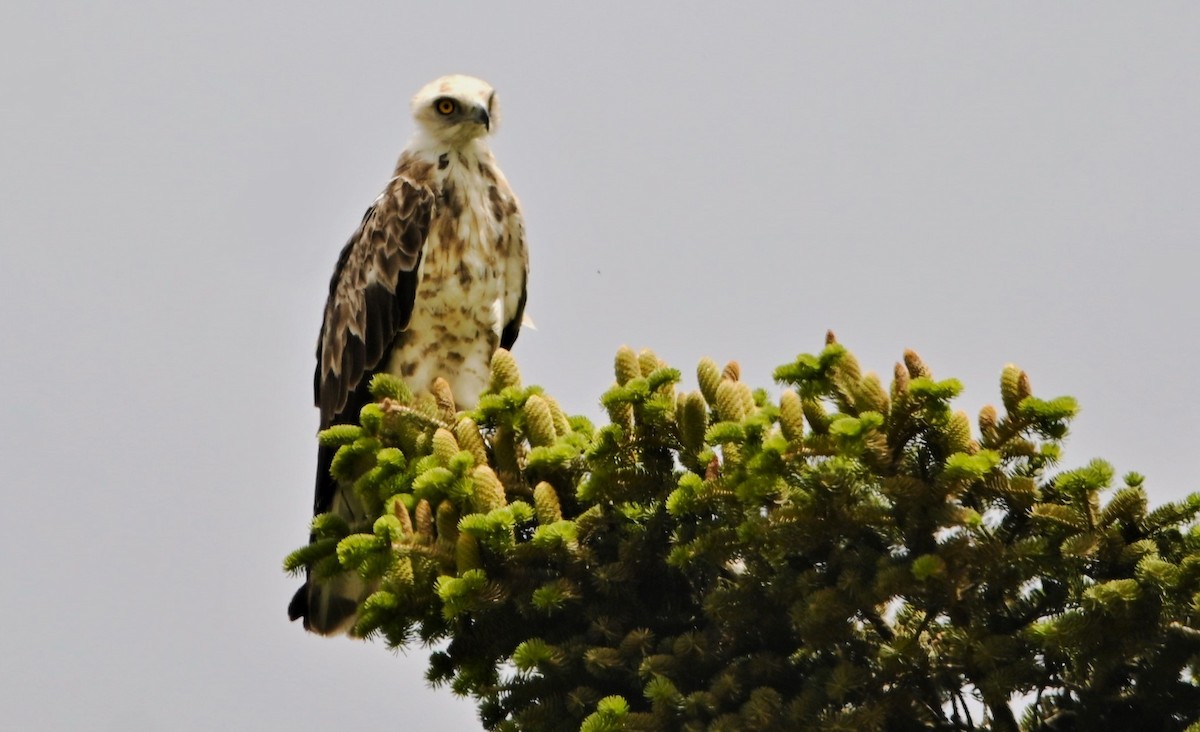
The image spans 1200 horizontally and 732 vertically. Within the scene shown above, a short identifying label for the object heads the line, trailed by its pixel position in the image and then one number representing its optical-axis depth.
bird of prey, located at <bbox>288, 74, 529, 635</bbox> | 17.81
